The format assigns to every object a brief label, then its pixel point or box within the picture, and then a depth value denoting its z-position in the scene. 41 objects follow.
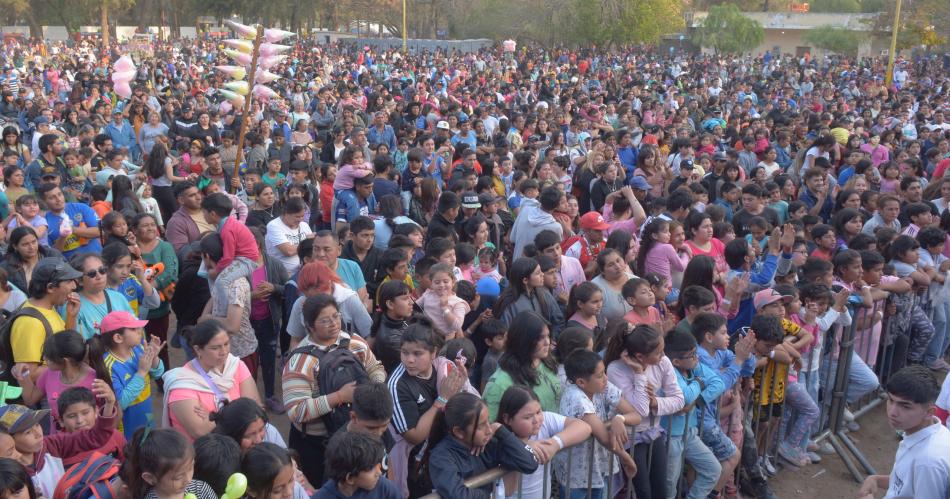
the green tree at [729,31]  43.03
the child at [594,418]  4.07
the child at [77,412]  3.82
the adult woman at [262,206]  7.50
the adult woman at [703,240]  6.76
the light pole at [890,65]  25.12
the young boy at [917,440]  3.60
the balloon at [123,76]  14.09
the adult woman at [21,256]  5.75
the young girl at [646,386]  4.38
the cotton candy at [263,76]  8.46
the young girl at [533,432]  3.74
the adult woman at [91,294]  4.99
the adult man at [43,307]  4.52
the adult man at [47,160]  8.81
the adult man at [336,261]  5.52
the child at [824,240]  7.04
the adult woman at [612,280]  5.69
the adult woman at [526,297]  5.36
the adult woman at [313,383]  4.07
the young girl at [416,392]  3.88
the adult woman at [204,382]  3.92
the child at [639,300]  5.36
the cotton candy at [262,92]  8.50
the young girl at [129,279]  5.45
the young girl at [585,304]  5.20
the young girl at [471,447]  3.51
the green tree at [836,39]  46.84
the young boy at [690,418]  4.58
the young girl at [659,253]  6.48
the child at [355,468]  3.22
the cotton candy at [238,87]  8.35
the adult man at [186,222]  6.93
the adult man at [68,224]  6.90
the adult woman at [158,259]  6.15
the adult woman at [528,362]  4.25
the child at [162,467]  3.18
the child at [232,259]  5.55
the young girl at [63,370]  4.18
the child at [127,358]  4.40
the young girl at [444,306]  5.20
